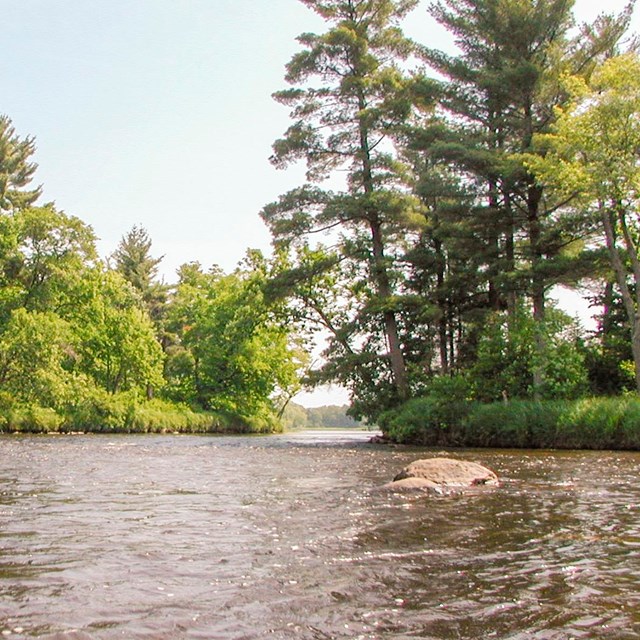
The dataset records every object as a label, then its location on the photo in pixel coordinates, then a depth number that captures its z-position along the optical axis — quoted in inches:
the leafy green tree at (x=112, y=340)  1977.1
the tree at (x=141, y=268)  2896.2
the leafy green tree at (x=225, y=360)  2167.8
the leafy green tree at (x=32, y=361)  1562.5
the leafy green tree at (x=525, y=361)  1029.8
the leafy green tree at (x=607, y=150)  939.3
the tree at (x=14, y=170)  2356.1
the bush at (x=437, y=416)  1060.5
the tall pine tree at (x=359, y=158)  1261.1
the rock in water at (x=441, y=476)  450.6
